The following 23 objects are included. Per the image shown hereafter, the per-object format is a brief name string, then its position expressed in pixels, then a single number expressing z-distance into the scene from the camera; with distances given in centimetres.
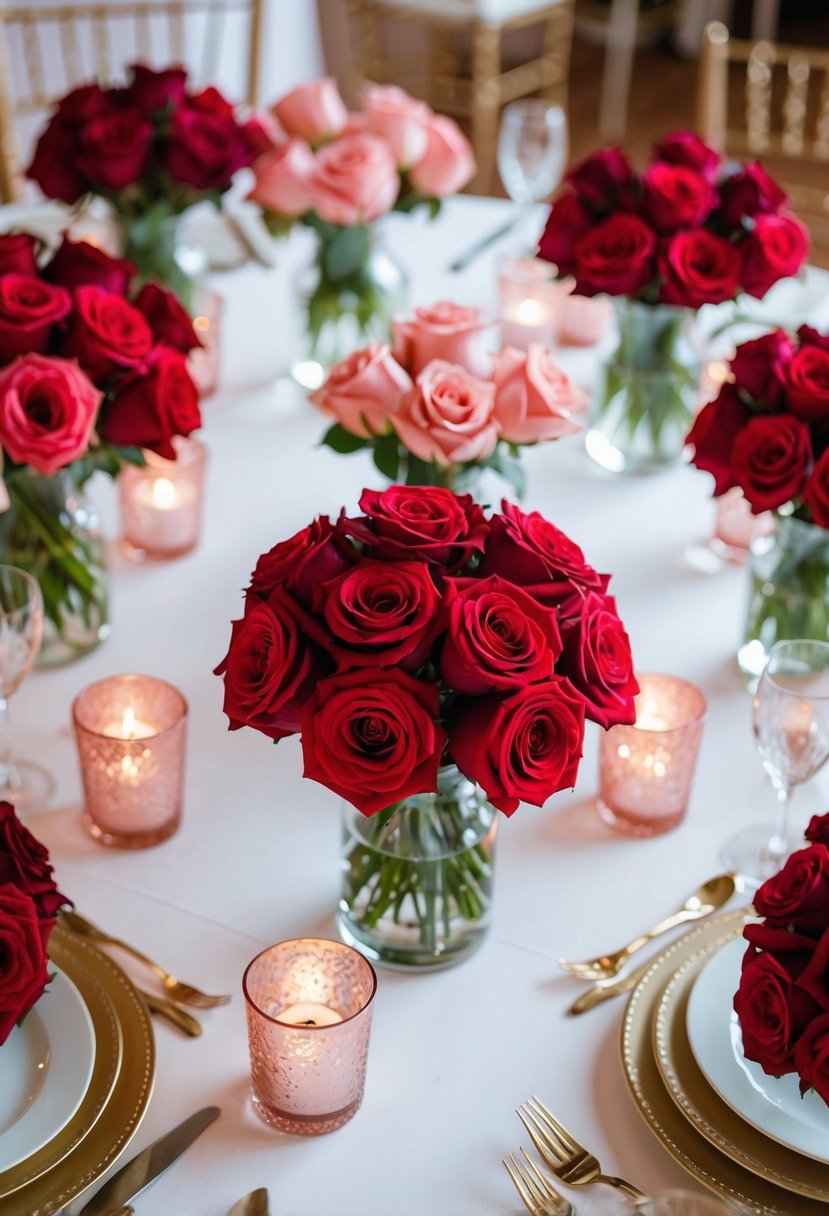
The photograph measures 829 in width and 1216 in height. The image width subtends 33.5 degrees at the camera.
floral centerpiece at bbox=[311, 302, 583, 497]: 120
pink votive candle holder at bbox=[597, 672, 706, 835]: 109
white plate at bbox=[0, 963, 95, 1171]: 83
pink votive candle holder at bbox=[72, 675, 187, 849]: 105
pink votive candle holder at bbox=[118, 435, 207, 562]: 142
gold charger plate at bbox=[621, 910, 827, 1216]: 82
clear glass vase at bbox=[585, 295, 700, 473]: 154
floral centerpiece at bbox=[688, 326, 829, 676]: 115
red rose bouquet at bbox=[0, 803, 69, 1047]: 81
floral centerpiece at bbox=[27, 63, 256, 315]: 160
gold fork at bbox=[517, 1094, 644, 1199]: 83
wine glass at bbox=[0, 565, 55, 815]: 106
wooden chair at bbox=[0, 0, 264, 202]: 247
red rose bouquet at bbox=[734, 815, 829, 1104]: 79
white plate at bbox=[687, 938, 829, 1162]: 84
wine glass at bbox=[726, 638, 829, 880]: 99
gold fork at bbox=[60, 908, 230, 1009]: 95
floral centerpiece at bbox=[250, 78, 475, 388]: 162
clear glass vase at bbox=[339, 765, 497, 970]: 95
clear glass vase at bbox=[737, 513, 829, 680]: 123
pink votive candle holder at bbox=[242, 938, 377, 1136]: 82
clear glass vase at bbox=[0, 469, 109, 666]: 126
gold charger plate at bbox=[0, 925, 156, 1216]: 80
